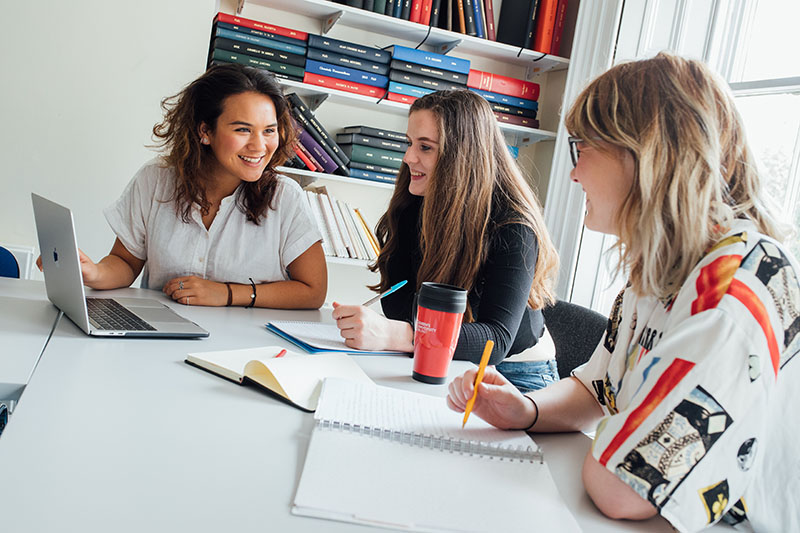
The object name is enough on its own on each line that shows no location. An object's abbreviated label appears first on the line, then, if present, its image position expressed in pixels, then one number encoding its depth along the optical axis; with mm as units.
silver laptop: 1114
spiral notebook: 624
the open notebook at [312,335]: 1226
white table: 571
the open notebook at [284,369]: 924
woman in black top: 1437
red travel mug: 1077
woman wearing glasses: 627
